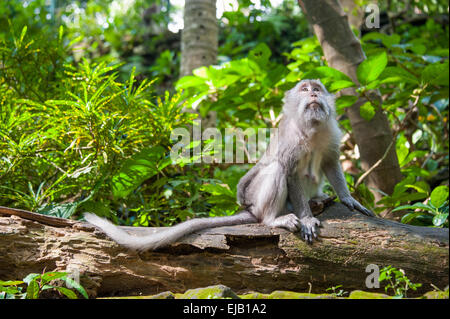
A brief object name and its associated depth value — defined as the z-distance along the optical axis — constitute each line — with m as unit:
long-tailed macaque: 3.79
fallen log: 3.17
